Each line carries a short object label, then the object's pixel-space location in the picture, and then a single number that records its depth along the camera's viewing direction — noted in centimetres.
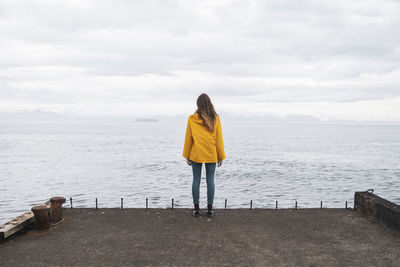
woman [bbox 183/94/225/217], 521
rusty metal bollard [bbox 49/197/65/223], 490
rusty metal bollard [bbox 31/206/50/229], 459
